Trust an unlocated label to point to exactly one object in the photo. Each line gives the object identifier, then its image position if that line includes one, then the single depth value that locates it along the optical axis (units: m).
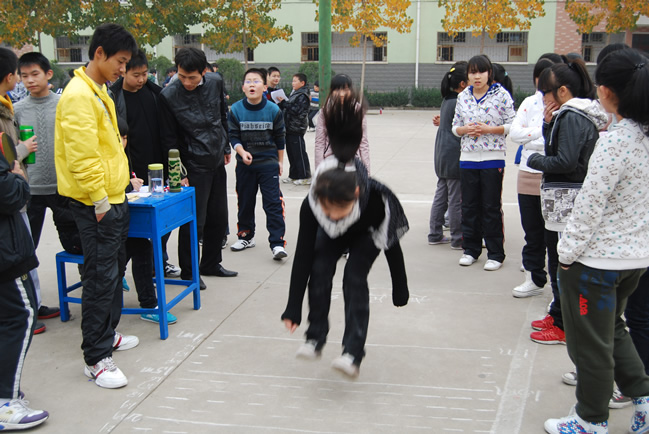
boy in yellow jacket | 3.42
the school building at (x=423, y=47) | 26.55
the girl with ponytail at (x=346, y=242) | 3.40
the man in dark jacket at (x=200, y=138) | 5.00
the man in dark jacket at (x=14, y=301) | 3.06
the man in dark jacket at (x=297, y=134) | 9.53
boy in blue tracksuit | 6.04
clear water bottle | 4.32
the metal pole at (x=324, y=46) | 7.04
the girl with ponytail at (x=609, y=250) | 2.74
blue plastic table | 4.05
